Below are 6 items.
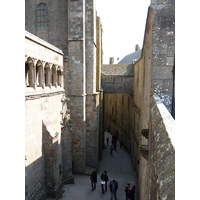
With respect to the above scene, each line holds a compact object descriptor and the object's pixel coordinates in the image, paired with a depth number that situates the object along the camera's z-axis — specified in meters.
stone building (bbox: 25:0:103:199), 9.19
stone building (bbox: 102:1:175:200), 1.90
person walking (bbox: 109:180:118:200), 9.47
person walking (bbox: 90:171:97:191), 10.56
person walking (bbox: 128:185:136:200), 8.34
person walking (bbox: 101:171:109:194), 10.22
